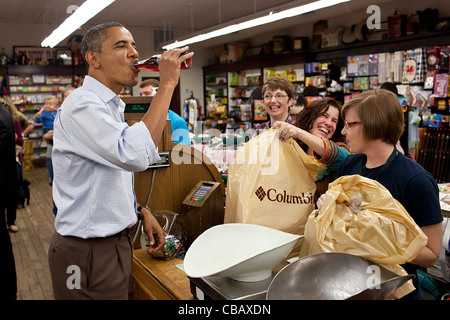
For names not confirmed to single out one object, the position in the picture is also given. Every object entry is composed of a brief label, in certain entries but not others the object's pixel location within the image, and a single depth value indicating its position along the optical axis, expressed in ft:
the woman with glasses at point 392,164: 4.83
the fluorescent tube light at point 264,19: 18.34
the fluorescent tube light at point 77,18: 17.65
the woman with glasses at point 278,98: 10.41
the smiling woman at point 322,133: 5.97
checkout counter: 6.59
